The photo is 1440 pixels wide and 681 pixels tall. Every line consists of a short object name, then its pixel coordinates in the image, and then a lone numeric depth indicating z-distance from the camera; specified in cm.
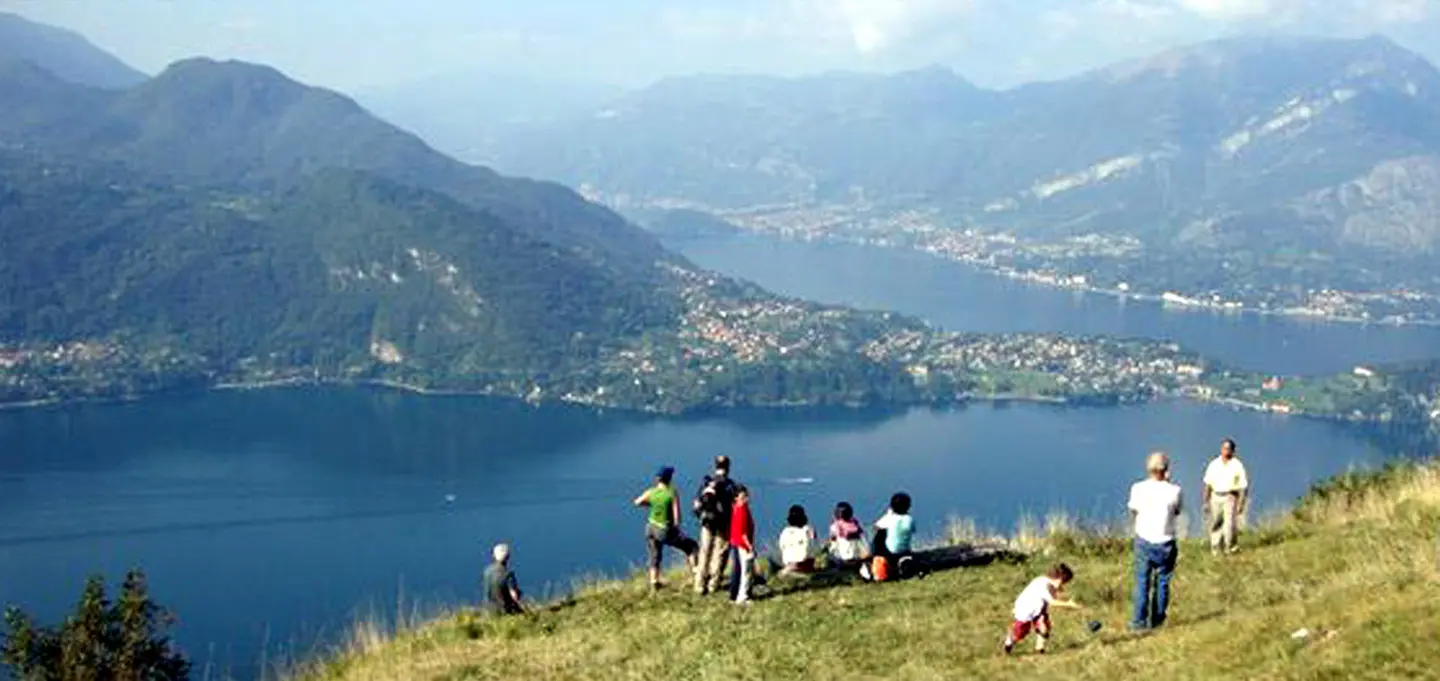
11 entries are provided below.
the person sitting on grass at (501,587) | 1545
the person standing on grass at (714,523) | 1495
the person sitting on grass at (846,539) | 1616
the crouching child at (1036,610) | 1095
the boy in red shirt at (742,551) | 1460
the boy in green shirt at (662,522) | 1556
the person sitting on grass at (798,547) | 1597
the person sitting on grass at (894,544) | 1536
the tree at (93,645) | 1708
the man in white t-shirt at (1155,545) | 1112
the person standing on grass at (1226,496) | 1465
